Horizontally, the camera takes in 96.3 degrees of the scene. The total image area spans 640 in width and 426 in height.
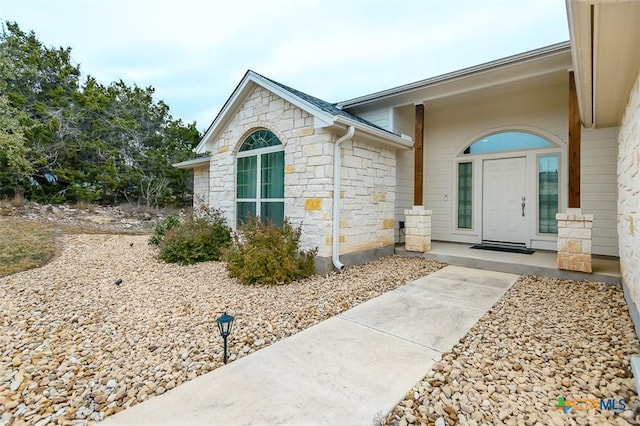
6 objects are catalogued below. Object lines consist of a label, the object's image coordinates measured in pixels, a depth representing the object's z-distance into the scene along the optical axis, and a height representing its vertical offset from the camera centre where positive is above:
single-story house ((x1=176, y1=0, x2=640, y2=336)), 4.81 +1.12
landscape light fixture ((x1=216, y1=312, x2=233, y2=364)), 2.39 -0.96
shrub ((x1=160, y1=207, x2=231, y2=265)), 6.20 -0.64
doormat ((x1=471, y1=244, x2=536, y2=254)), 6.38 -0.81
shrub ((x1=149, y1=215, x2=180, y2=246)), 7.68 -0.50
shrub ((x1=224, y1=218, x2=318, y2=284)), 4.66 -0.76
